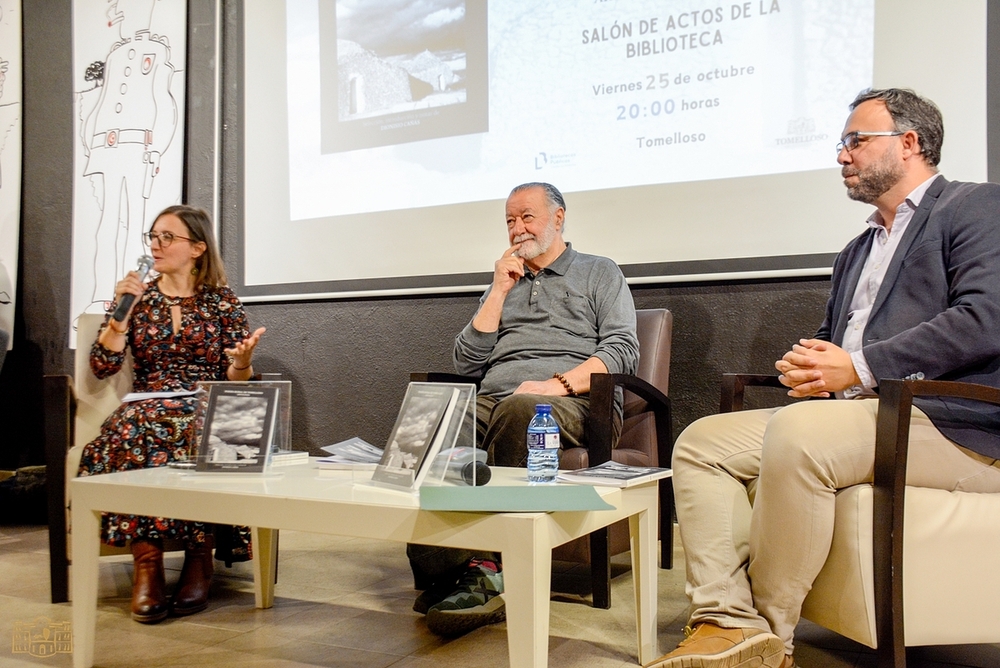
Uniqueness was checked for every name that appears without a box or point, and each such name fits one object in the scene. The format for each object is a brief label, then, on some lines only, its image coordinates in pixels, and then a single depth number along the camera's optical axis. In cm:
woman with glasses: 206
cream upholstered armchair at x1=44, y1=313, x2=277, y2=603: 216
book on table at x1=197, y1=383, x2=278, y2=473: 170
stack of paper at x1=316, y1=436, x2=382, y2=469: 173
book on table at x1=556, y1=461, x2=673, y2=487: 150
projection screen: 249
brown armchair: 202
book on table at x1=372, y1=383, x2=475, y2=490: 143
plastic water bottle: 156
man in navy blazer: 147
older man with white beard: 217
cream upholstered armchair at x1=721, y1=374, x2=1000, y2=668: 140
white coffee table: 125
